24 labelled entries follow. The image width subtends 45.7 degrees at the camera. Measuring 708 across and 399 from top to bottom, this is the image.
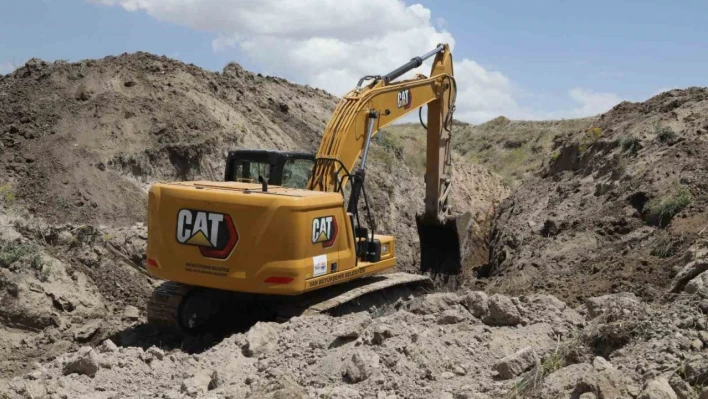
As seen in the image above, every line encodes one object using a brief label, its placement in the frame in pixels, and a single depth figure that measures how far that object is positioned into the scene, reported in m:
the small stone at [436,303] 8.02
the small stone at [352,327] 7.30
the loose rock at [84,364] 7.04
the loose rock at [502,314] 7.55
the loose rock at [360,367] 6.43
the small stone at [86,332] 9.92
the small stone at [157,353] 7.56
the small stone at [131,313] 10.71
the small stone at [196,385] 6.68
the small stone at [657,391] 5.14
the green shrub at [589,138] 17.55
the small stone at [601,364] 5.73
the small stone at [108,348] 7.72
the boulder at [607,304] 6.92
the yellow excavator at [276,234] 8.64
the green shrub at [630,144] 15.52
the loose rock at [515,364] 6.34
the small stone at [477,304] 7.79
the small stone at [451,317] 7.63
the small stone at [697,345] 5.81
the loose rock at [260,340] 7.51
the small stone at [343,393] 6.13
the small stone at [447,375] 6.51
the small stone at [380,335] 6.94
